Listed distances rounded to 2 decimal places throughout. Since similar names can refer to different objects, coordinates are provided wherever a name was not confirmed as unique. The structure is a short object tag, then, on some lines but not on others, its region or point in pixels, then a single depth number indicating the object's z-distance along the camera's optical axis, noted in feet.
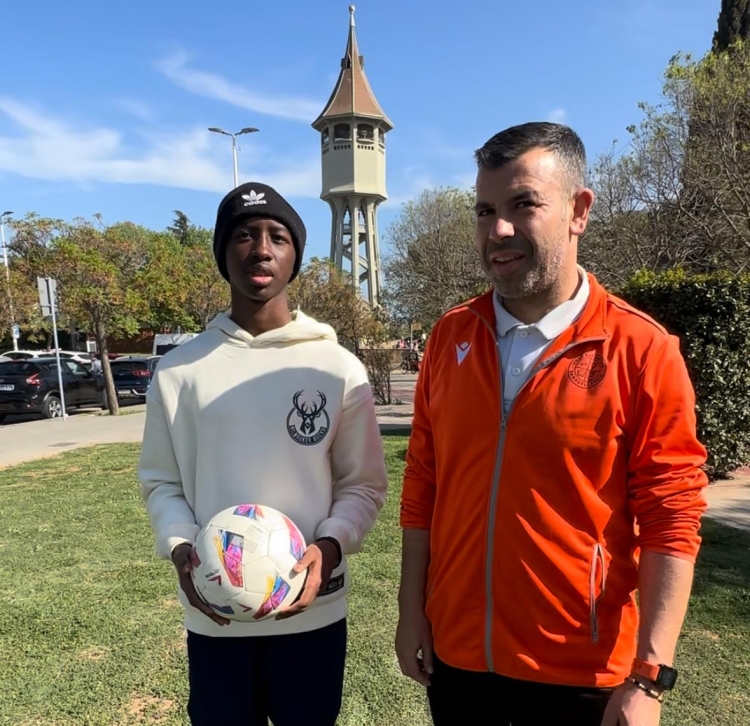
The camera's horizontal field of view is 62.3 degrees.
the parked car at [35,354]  91.91
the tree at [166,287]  61.77
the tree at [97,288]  51.85
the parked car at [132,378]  68.90
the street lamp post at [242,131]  89.77
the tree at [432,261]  63.21
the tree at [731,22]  52.44
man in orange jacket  5.43
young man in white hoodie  6.63
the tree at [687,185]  36.27
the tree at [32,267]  55.62
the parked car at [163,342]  92.52
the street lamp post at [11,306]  90.76
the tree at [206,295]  77.51
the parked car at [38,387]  54.85
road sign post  47.37
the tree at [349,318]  57.57
